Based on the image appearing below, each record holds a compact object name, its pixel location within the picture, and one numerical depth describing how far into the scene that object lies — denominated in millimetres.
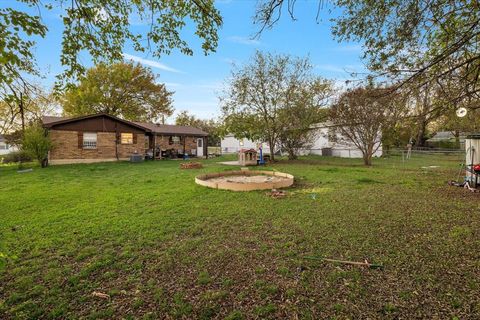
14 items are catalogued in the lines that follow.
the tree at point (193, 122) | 44784
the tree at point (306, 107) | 16266
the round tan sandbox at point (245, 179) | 7379
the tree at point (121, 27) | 3131
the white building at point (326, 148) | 18875
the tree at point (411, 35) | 3494
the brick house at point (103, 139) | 15852
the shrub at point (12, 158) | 18767
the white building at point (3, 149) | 34097
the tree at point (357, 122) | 13805
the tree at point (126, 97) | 24844
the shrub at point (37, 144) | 13273
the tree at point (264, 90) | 15820
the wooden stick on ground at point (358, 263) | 2879
